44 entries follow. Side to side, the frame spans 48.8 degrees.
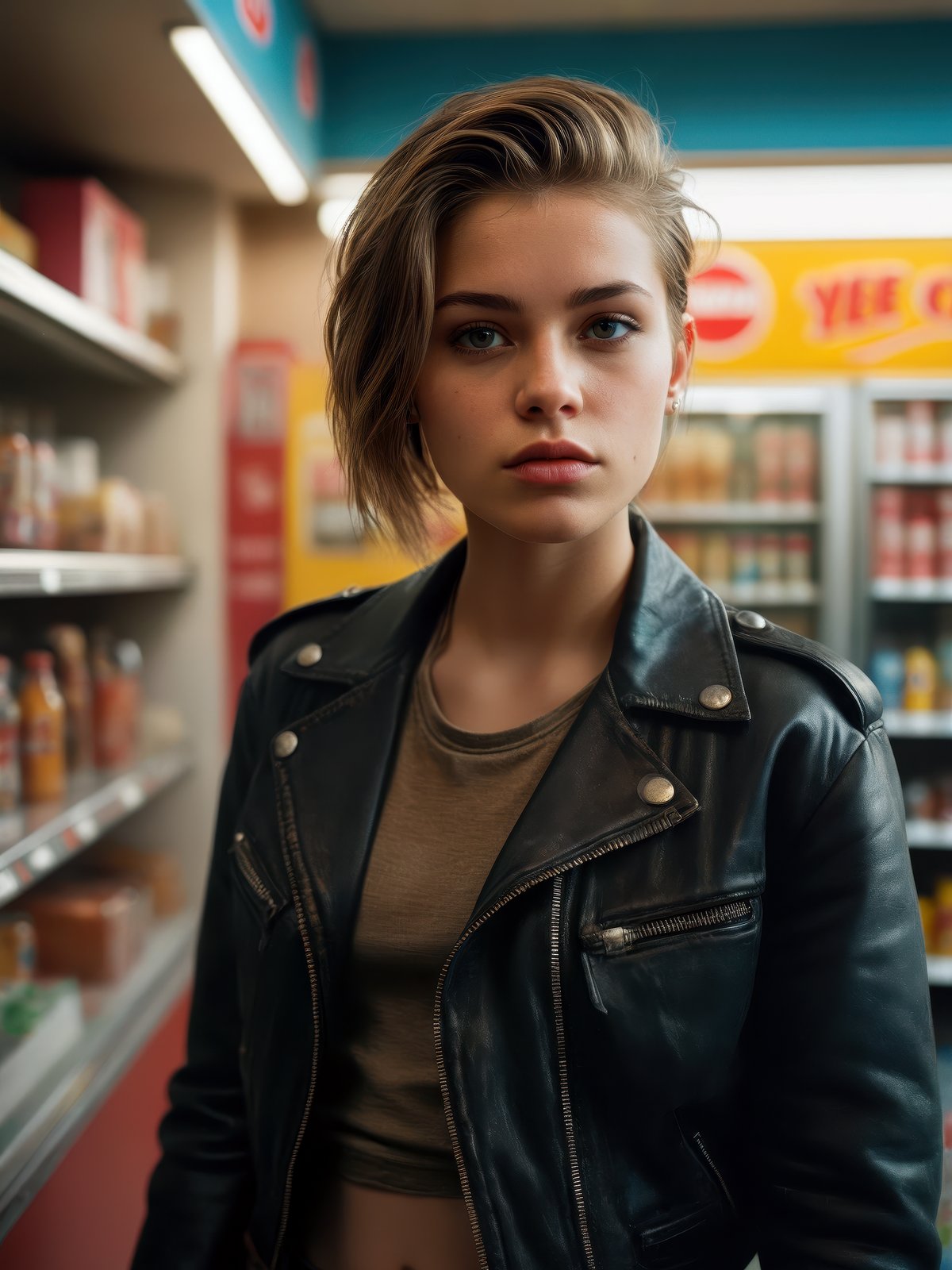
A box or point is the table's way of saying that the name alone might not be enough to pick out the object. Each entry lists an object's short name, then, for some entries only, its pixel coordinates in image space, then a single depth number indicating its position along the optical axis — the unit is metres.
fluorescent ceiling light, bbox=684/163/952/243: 3.61
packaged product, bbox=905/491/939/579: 3.56
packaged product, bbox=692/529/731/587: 3.73
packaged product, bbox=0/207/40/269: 2.18
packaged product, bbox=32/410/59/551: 2.27
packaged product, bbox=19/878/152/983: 2.66
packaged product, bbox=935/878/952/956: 3.51
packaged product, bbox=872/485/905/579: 3.57
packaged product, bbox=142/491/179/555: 3.17
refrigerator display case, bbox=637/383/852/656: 3.53
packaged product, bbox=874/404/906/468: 3.57
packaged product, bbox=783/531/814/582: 3.70
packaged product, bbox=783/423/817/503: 3.64
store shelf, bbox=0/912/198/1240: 1.83
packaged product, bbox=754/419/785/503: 3.66
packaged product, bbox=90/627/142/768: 2.86
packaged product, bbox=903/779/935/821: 3.58
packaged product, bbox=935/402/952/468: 3.57
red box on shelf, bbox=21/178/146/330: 2.58
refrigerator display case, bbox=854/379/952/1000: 3.48
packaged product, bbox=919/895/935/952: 3.56
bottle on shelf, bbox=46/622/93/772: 2.71
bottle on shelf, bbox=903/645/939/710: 3.56
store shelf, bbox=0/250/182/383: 2.03
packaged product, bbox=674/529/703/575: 3.75
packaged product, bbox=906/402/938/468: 3.56
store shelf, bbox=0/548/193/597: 2.01
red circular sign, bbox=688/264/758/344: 3.71
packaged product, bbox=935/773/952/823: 3.61
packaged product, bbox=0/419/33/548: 2.12
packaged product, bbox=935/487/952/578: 3.55
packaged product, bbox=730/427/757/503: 3.71
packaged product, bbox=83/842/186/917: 3.27
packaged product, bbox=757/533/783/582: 3.72
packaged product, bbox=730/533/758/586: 3.71
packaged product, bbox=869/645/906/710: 3.53
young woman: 0.87
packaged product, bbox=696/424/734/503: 3.66
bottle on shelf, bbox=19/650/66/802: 2.41
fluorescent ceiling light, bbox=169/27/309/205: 2.35
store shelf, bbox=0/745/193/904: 2.00
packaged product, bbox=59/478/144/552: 2.66
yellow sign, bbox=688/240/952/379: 3.65
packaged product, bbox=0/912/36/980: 2.37
